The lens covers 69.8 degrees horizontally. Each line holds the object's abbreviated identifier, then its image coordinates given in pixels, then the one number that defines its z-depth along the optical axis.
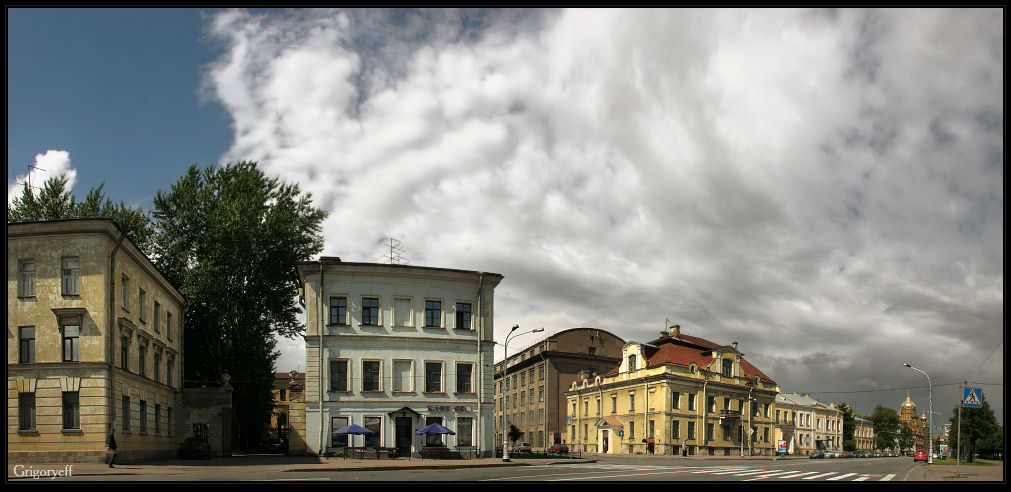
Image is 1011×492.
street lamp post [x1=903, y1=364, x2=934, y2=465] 52.54
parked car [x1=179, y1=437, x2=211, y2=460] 37.09
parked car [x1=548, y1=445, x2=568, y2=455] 60.20
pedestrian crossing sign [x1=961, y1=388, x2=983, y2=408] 26.52
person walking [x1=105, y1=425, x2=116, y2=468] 26.47
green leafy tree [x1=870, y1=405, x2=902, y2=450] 134.00
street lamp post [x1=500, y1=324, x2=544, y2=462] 36.94
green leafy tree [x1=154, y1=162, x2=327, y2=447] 45.50
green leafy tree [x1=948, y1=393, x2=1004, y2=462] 80.56
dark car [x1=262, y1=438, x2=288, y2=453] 54.72
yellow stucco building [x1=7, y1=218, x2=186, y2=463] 28.75
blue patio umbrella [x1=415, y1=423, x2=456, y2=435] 38.31
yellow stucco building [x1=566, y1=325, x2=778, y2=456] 68.75
